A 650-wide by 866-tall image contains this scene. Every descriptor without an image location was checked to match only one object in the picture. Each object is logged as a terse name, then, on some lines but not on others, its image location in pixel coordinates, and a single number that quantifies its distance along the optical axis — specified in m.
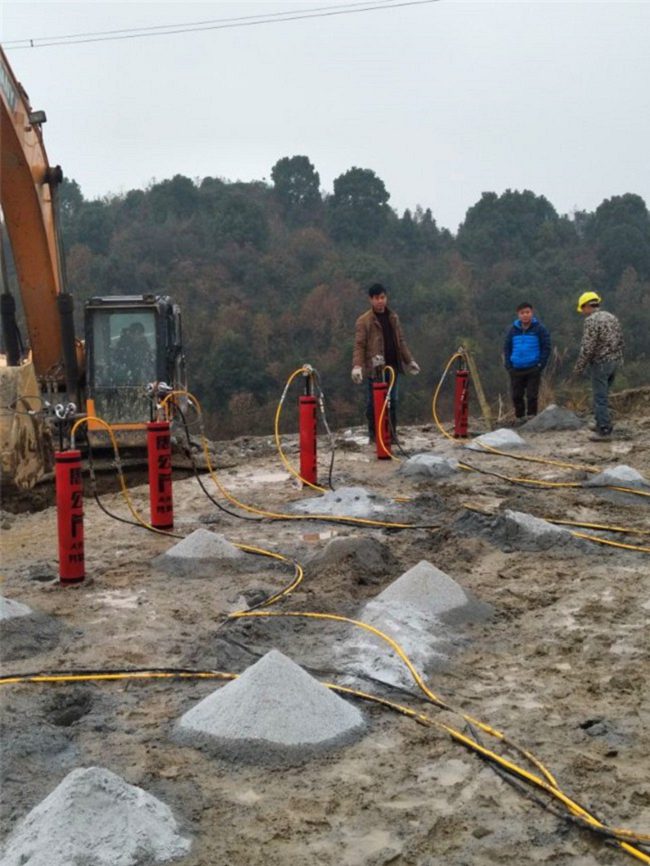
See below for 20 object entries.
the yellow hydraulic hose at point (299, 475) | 9.20
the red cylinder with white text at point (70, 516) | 6.41
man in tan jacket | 11.62
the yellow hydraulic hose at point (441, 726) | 3.25
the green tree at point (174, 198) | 55.25
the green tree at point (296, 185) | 59.19
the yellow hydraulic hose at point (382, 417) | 10.80
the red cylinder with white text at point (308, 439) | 9.22
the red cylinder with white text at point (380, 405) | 11.06
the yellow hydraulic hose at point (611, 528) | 7.34
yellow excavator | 10.16
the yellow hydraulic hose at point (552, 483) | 8.74
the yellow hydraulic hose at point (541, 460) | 10.20
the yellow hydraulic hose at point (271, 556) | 6.03
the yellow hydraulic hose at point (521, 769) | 3.26
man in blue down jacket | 12.97
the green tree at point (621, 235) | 50.19
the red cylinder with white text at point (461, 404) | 12.31
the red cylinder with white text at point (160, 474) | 7.80
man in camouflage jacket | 11.36
